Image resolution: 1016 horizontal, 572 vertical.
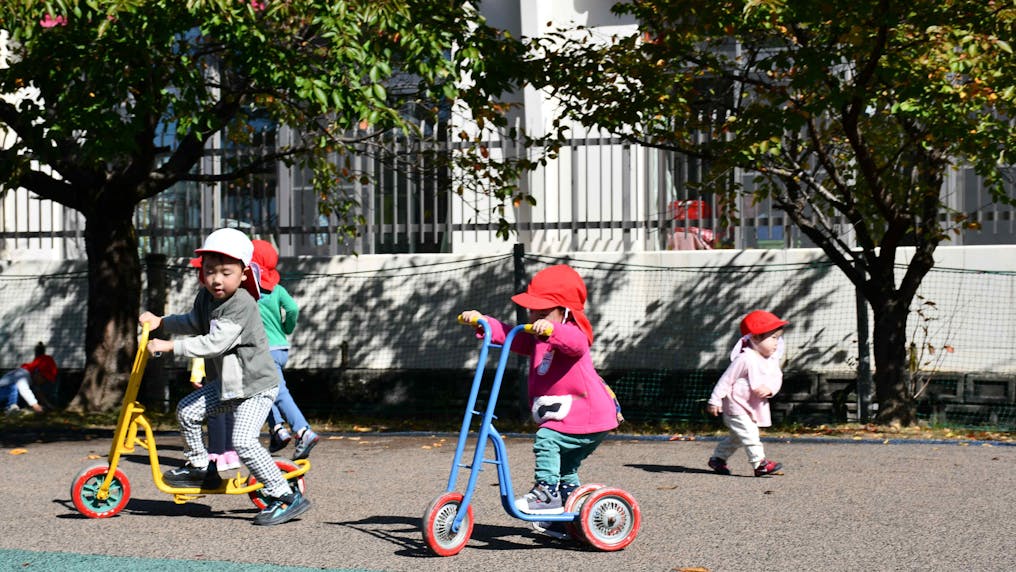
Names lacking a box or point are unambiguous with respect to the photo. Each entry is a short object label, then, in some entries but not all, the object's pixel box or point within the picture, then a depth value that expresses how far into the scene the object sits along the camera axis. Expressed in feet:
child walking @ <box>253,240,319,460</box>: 30.50
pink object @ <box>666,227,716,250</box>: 47.55
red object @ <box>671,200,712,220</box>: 47.73
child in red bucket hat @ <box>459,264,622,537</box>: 20.08
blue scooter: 19.15
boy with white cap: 22.15
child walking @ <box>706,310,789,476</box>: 29.40
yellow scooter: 22.50
